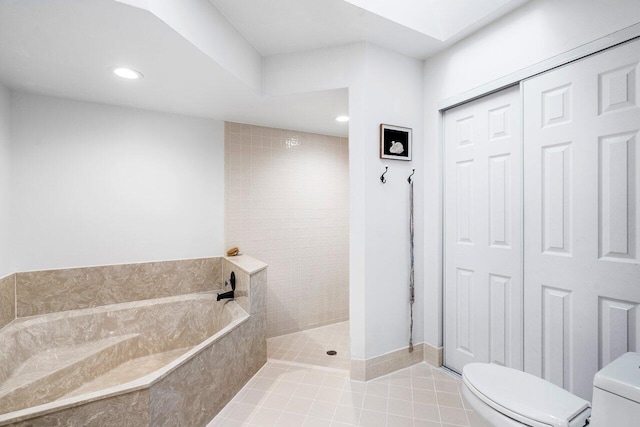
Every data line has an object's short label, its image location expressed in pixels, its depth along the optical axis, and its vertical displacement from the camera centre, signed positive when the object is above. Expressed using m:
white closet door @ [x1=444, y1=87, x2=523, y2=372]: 1.89 -0.14
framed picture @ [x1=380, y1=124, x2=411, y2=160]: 2.19 +0.52
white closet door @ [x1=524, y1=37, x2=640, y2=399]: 1.42 -0.03
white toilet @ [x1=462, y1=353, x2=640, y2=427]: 1.04 -0.77
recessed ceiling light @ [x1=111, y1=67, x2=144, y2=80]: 1.91 +0.91
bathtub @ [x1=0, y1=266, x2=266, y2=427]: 1.30 -0.93
